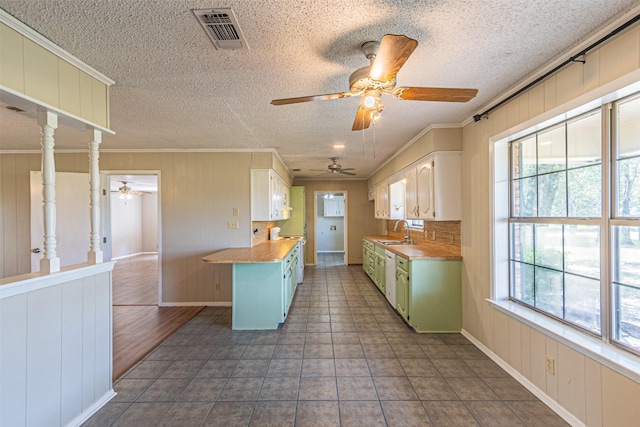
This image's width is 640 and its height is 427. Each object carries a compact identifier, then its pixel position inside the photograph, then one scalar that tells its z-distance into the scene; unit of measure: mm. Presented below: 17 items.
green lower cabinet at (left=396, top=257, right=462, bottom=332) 3311
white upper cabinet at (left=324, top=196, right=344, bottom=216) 10742
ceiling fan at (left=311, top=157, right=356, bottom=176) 5363
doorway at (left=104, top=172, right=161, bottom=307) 4797
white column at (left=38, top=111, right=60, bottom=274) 1802
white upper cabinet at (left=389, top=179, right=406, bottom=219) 5477
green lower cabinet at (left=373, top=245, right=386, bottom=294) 4695
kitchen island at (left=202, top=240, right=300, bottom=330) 3459
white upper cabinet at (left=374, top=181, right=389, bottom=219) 5789
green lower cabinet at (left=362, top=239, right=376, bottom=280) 5591
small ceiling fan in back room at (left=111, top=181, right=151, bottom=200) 8430
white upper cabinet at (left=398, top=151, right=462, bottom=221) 3340
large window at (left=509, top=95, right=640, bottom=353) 1667
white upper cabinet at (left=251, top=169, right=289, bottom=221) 4465
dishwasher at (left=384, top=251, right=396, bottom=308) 3994
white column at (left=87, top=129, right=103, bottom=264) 2174
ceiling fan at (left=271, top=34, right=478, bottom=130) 1645
